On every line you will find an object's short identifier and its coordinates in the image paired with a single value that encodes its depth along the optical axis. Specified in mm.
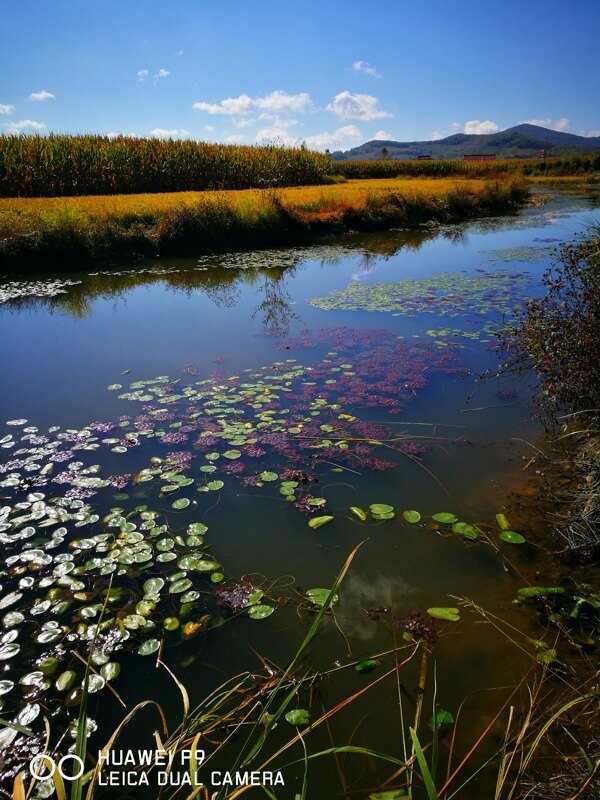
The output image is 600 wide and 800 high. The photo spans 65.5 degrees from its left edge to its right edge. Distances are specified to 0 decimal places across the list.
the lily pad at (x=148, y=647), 2106
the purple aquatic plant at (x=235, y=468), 3371
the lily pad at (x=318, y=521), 2836
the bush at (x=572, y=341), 3127
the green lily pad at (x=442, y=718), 1770
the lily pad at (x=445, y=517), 2836
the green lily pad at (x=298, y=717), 1783
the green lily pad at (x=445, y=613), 2217
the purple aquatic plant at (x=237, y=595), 2346
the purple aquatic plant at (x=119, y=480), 3240
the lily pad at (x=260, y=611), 2270
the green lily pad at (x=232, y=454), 3527
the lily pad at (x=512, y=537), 2646
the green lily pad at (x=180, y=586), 2406
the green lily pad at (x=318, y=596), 2334
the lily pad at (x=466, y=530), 2701
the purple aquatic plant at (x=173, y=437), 3727
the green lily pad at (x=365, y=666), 2014
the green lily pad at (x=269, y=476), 3266
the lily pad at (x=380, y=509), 2934
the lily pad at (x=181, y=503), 3020
